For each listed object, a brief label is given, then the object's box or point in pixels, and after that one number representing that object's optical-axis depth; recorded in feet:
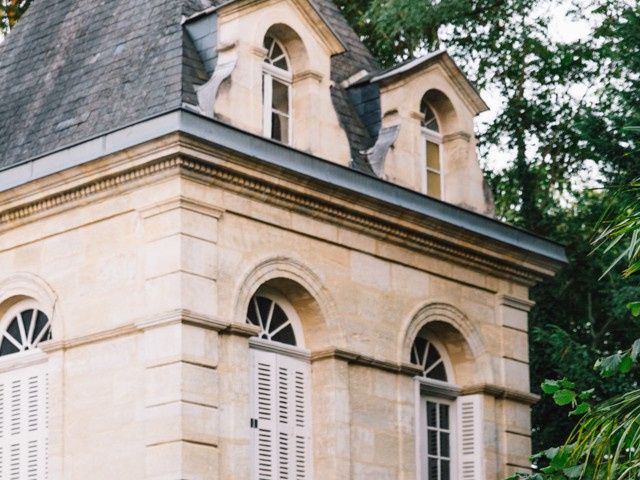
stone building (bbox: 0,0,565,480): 68.08
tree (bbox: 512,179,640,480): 44.45
